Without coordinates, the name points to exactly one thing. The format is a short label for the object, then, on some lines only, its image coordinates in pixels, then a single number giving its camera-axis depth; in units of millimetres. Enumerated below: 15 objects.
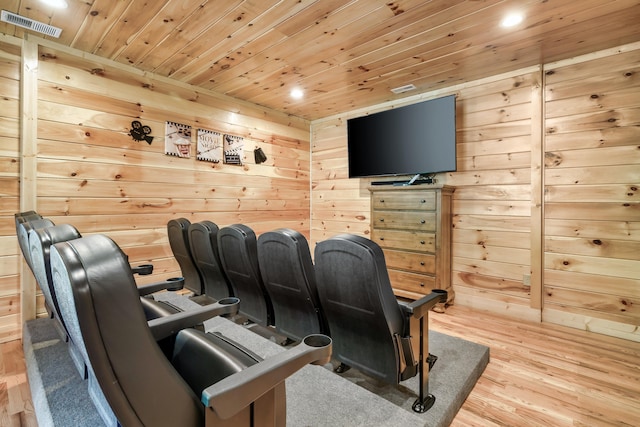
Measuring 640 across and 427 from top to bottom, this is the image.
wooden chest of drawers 3270
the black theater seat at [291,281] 1744
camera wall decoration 3199
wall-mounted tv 3437
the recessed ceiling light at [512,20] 2287
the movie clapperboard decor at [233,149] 3997
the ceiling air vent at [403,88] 3679
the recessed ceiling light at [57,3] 2146
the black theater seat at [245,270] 2123
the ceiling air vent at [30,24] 2286
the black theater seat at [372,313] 1375
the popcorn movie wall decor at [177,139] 3453
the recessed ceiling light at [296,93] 3855
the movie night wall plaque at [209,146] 3736
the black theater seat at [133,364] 545
